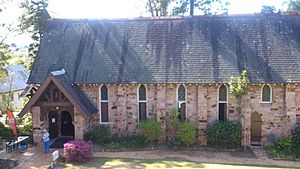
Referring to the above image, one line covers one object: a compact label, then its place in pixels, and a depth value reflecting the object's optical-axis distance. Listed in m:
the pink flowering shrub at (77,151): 19.11
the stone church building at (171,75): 22.09
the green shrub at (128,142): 22.00
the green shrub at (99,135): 22.78
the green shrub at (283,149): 20.09
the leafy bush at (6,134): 21.34
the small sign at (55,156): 17.77
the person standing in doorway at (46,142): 21.06
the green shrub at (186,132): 21.59
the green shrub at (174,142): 21.85
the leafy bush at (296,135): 21.02
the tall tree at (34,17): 31.86
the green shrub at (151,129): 21.91
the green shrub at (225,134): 21.36
